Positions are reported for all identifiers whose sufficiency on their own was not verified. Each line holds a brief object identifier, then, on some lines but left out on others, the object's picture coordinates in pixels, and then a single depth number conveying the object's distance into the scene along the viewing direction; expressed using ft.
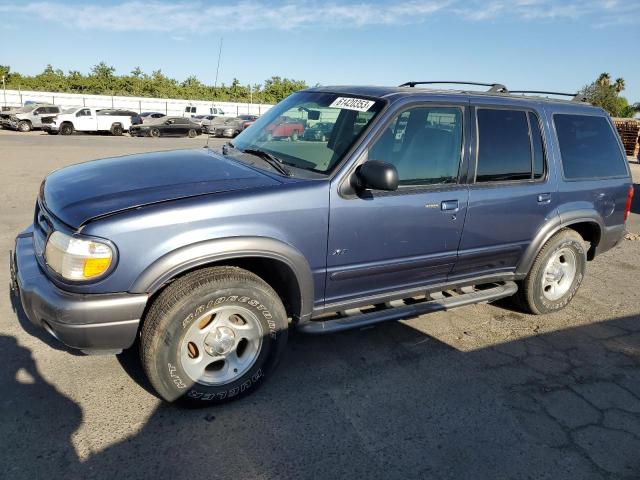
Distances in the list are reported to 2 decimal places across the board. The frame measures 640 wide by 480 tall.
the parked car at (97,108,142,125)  93.53
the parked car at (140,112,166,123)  101.24
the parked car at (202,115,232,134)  110.32
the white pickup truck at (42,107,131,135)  86.58
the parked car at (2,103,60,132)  85.25
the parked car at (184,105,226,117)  141.28
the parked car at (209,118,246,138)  108.58
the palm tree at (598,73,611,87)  235.81
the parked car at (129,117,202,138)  96.02
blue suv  8.59
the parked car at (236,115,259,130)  112.47
